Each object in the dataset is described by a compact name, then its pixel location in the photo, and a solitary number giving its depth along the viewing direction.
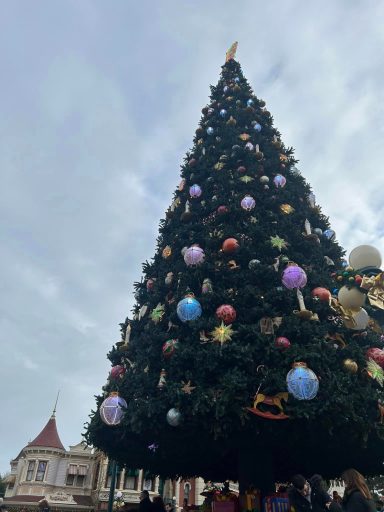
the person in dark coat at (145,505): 8.66
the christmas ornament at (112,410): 8.59
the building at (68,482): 35.28
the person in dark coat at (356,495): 4.29
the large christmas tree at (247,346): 7.41
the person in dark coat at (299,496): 6.30
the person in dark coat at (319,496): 6.02
